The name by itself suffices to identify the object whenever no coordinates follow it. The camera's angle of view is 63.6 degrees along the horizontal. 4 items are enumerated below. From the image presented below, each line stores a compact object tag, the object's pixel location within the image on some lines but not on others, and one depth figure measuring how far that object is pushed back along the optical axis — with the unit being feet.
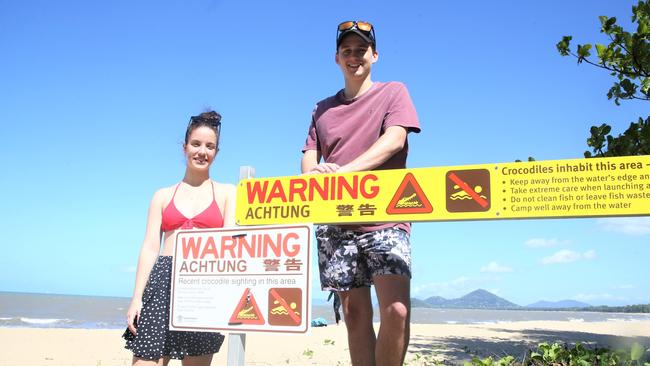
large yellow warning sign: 6.75
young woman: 9.29
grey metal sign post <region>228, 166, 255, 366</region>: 7.81
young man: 8.27
